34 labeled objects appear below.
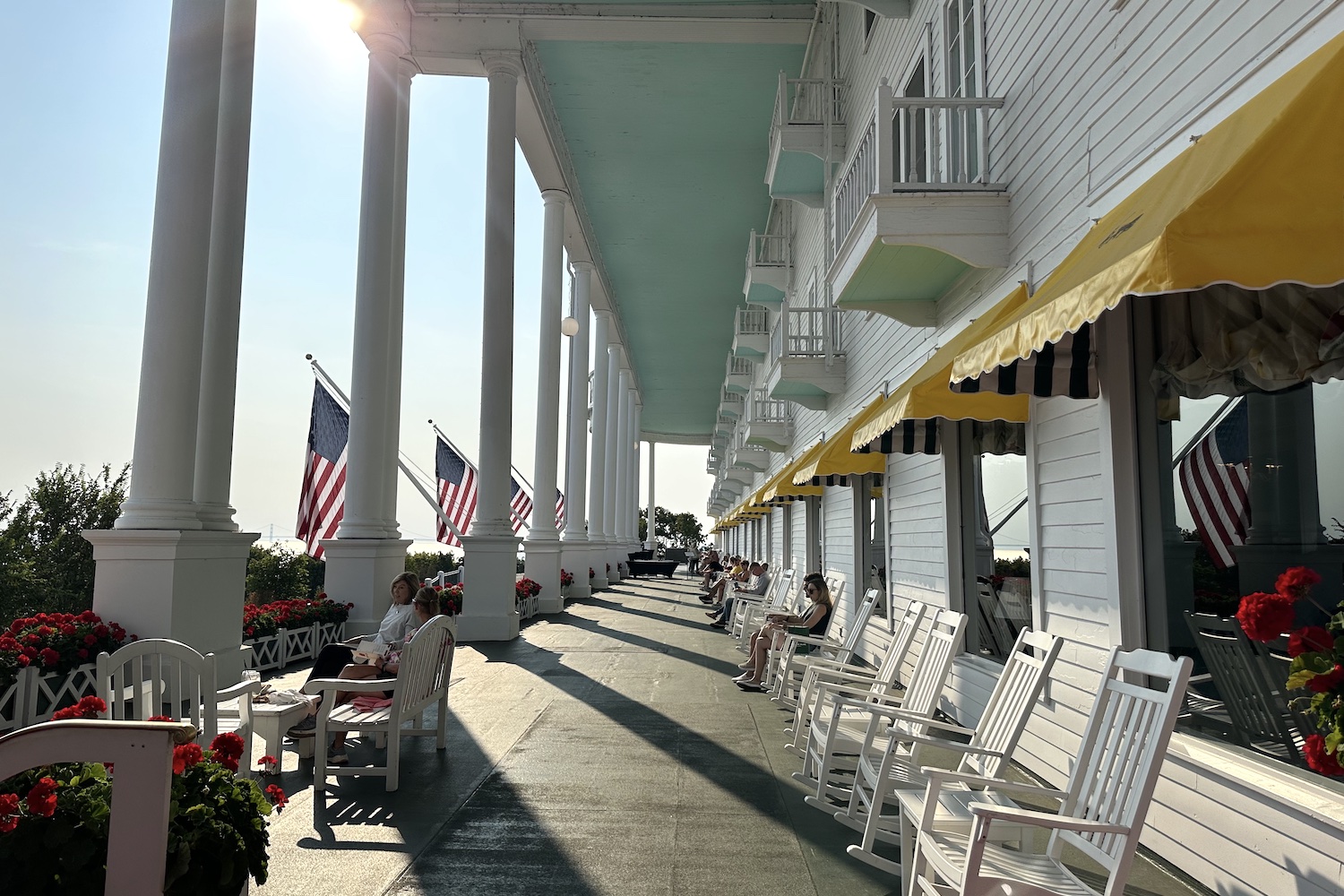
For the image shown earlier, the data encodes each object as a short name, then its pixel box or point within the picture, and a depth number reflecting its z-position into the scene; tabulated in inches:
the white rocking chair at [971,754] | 148.9
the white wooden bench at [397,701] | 198.4
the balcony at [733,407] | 1176.8
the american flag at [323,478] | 450.0
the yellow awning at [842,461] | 354.9
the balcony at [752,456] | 1029.0
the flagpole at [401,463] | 481.4
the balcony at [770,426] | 786.8
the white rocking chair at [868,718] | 179.3
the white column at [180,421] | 252.4
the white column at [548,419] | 664.4
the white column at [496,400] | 483.2
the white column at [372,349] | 438.3
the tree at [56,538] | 562.6
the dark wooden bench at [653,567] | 1481.3
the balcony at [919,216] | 246.8
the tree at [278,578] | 667.4
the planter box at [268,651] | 354.3
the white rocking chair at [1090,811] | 108.2
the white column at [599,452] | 1011.9
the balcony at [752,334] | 778.8
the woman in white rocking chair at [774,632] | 349.1
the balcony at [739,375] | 992.9
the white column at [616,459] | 1231.5
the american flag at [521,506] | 955.3
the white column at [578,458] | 864.9
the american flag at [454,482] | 677.3
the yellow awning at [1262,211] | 100.3
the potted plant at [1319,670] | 87.9
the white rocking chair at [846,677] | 220.4
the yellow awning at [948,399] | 214.2
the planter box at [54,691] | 224.7
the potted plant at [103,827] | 87.4
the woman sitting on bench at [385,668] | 218.5
